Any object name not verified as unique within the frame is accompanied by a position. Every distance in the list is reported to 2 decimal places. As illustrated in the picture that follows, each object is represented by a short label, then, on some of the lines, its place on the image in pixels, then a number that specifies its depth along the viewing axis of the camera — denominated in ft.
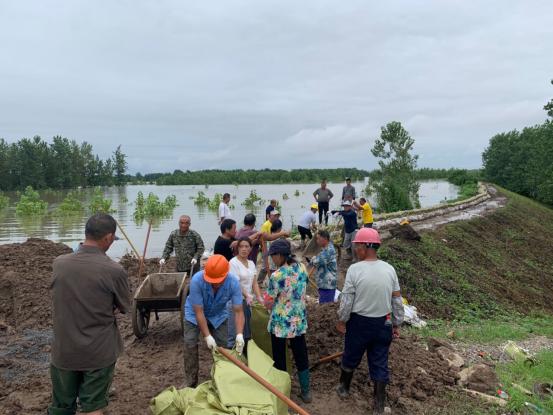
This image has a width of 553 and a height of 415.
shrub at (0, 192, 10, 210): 132.81
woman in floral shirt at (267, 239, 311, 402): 13.94
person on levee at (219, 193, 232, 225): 38.86
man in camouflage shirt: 22.88
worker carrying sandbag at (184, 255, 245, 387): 13.24
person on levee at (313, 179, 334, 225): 47.76
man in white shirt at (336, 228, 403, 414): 13.73
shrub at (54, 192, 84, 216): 113.19
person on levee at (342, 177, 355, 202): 42.29
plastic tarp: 11.45
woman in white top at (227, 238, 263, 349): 16.56
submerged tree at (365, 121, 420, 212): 97.25
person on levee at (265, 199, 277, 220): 37.81
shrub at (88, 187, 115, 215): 112.08
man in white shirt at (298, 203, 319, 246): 37.76
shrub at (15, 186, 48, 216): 111.86
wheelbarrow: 19.77
